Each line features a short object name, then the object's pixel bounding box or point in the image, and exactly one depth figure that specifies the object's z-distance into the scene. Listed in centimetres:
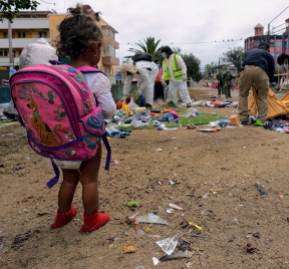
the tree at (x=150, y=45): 5969
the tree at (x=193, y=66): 6525
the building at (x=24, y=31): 5691
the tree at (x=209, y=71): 6910
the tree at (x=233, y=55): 5831
